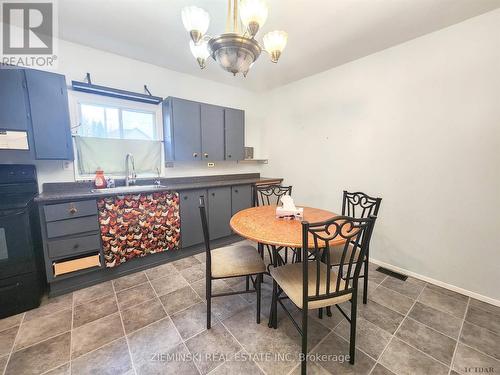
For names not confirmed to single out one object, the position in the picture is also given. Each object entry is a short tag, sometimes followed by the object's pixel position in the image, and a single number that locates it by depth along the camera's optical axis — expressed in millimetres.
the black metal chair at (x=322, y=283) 1185
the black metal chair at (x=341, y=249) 1771
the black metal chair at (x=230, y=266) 1570
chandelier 1223
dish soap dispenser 2420
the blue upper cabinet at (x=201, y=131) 2812
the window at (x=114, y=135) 2420
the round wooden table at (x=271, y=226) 1340
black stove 1697
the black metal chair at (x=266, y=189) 2512
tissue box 1834
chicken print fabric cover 2199
